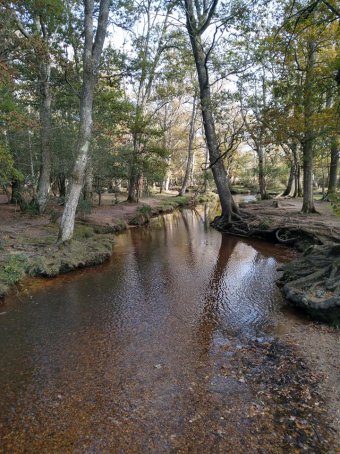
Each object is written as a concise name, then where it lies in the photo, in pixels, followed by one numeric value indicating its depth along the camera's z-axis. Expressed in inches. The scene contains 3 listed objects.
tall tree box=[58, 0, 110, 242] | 404.8
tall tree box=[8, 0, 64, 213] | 364.8
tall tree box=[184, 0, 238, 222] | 612.7
